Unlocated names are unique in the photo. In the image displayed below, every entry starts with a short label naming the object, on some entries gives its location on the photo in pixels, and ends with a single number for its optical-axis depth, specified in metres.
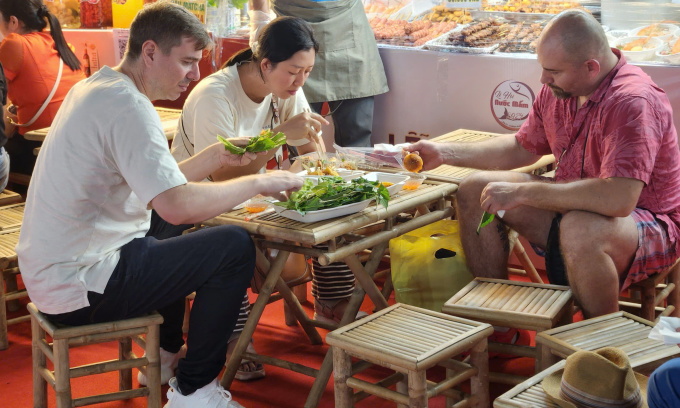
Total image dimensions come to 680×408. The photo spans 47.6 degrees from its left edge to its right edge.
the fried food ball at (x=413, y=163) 3.39
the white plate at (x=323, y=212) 2.71
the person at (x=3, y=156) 4.27
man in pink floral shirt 2.91
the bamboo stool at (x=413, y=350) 2.42
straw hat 1.95
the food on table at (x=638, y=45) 4.09
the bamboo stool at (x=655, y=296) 3.11
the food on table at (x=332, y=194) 2.74
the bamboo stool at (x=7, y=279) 3.61
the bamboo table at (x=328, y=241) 2.69
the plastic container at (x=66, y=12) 6.80
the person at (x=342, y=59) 4.54
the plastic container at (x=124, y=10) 6.41
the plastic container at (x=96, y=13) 6.60
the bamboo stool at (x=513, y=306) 2.71
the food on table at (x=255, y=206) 2.94
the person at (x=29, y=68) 4.89
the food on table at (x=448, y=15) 4.86
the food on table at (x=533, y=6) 4.60
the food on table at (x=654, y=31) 4.16
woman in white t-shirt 3.28
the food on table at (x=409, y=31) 4.84
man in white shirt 2.47
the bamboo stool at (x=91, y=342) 2.59
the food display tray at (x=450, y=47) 4.48
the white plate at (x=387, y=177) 3.14
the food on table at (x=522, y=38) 4.45
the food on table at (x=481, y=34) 4.57
